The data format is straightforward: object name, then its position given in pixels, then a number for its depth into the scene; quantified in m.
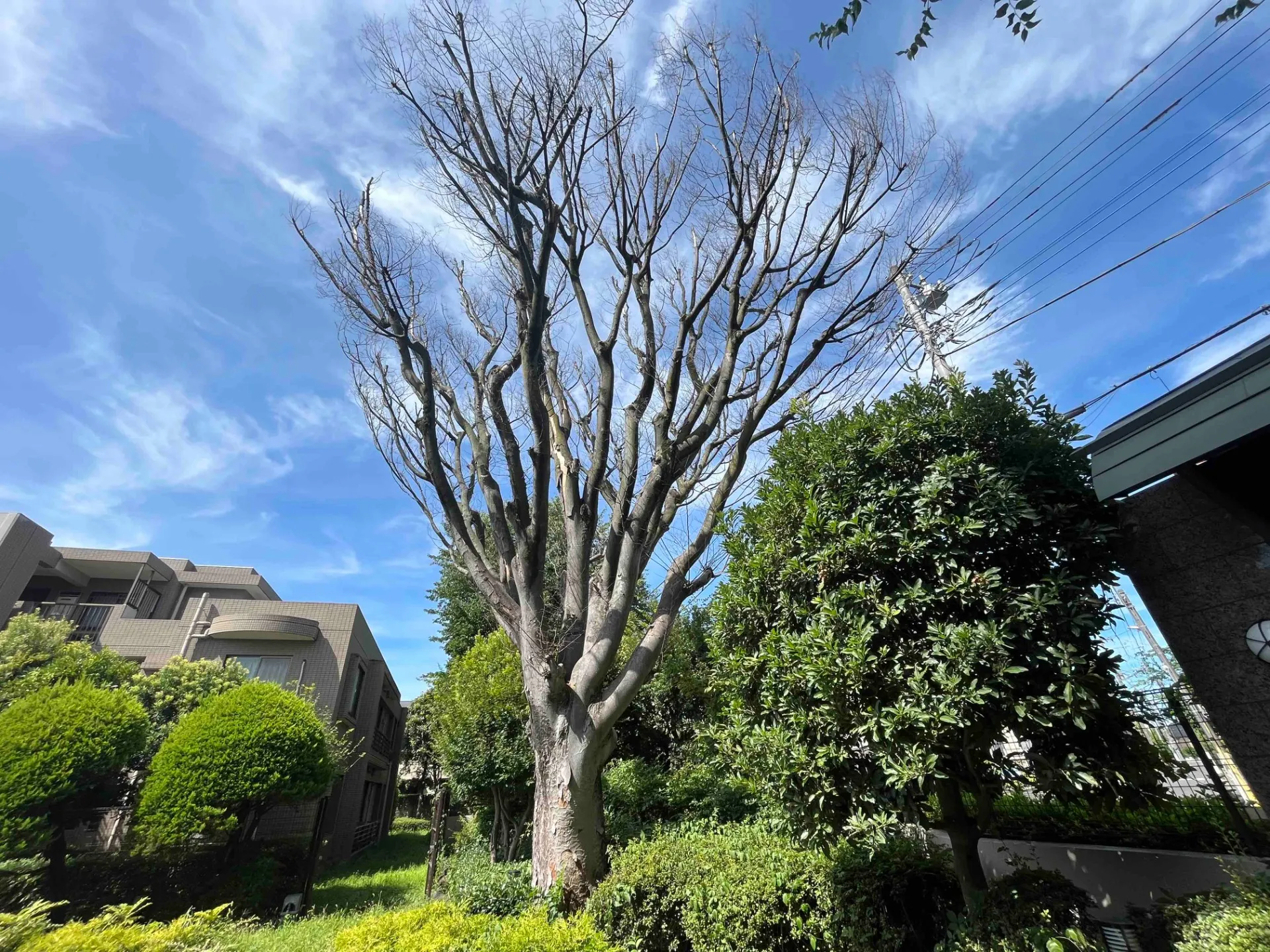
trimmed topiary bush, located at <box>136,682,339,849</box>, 8.40
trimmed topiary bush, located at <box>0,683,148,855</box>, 7.75
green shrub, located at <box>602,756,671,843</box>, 6.70
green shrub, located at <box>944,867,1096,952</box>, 3.02
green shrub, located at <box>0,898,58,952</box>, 2.90
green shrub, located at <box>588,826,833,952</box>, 3.91
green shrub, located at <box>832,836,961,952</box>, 3.73
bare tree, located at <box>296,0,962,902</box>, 5.52
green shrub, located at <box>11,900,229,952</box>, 2.80
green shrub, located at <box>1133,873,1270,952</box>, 2.40
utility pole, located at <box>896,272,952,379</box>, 8.55
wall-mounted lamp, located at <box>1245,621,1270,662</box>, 3.17
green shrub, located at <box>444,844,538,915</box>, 5.09
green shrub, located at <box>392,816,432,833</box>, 24.84
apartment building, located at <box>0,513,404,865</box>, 14.05
